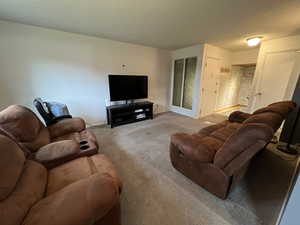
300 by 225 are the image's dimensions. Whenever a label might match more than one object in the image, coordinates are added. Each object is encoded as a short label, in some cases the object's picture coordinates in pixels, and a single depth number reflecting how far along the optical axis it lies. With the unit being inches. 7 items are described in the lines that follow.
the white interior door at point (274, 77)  127.4
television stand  138.0
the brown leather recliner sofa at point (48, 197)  27.8
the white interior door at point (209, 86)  165.1
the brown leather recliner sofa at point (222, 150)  43.5
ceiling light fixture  125.8
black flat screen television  138.9
